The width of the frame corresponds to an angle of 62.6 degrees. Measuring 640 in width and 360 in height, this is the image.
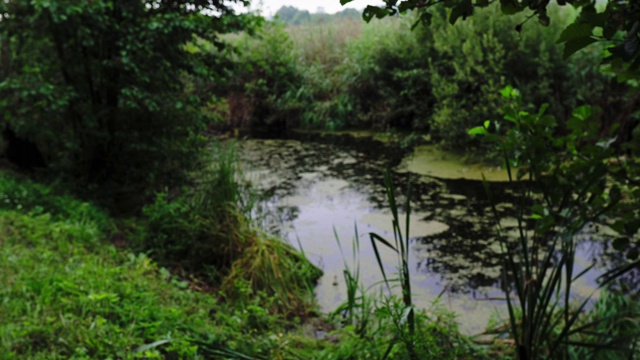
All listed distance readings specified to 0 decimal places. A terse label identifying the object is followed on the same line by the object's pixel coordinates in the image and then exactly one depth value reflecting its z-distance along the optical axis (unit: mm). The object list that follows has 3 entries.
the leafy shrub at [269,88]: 10352
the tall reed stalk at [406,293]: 1401
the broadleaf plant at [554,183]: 1506
